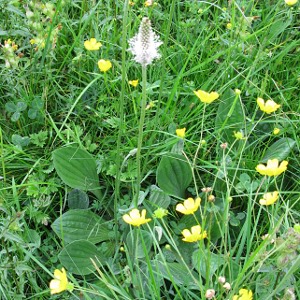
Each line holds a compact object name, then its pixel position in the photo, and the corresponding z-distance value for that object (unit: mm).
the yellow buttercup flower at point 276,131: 505
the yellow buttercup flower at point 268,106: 476
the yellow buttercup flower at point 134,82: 556
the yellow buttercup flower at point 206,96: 471
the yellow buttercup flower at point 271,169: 382
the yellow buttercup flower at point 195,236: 366
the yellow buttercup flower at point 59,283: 351
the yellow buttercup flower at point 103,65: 530
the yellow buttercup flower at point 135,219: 373
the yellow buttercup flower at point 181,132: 476
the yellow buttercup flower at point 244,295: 351
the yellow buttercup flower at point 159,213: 367
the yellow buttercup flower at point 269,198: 374
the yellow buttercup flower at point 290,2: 577
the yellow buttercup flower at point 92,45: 572
